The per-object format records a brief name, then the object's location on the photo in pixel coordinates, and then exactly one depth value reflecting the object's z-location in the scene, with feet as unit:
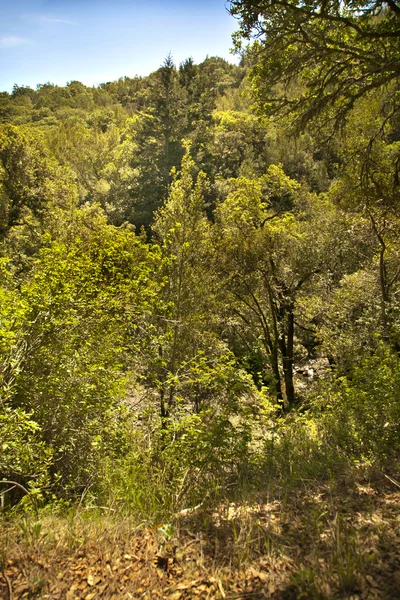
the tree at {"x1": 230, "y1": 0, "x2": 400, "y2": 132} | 16.24
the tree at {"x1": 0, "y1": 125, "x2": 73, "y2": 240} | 68.49
